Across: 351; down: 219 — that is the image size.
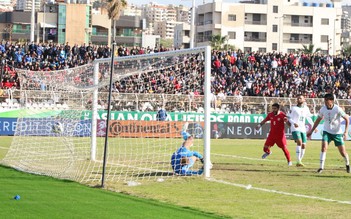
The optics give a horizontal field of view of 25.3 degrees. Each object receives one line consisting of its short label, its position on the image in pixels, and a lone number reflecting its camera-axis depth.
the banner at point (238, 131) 46.44
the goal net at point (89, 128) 20.36
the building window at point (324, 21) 129.12
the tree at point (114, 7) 73.31
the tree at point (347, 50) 125.94
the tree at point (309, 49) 113.76
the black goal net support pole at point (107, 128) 16.78
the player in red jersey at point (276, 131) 23.94
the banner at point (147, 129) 27.27
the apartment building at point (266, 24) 124.69
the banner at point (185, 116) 37.35
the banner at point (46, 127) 22.61
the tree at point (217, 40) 117.38
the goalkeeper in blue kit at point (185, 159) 19.20
